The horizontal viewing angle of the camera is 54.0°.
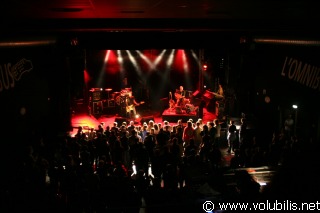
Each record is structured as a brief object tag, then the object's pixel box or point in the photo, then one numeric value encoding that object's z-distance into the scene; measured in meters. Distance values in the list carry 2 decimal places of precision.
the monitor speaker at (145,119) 16.91
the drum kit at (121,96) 18.72
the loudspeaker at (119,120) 16.05
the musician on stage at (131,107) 18.45
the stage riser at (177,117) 17.13
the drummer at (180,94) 18.62
